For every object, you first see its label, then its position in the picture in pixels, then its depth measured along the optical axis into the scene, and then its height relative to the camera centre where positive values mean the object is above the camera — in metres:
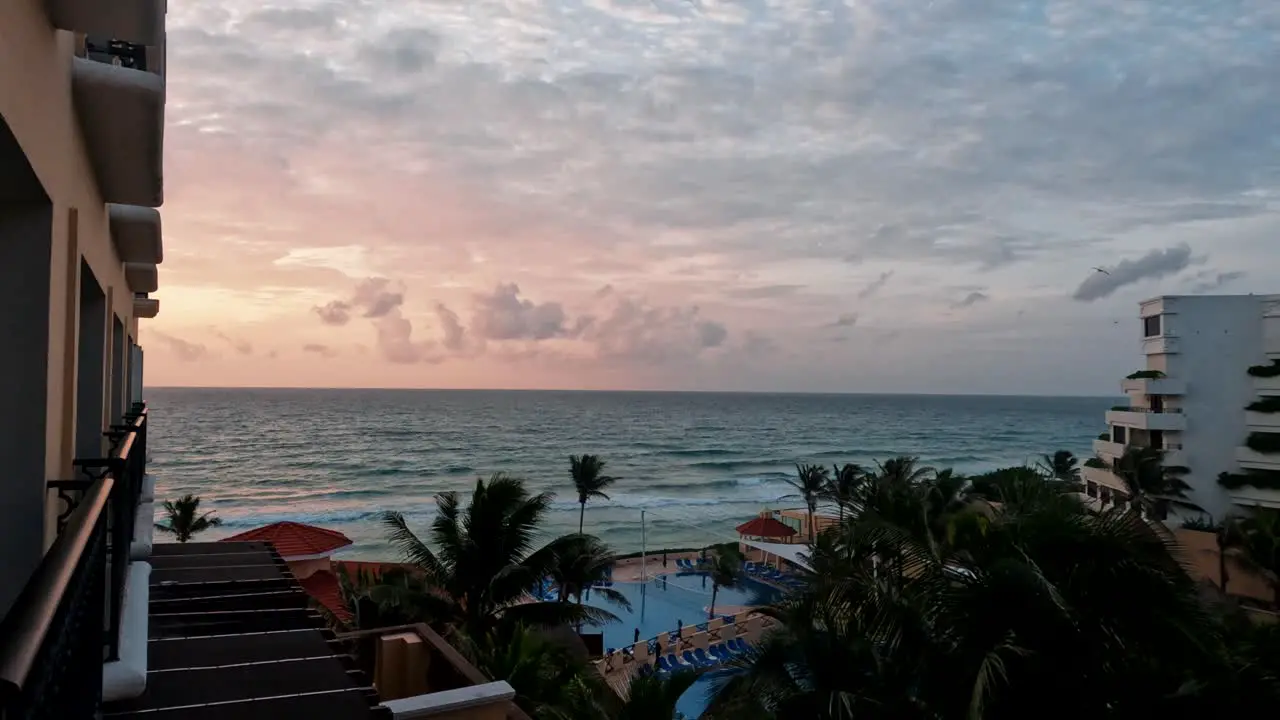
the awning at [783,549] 33.91 -6.31
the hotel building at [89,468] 2.07 -0.31
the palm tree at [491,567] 14.88 -3.06
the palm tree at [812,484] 42.84 -4.57
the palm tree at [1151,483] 31.19 -3.22
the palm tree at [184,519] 27.27 -4.10
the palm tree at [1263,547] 24.12 -4.29
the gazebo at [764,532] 39.38 -6.36
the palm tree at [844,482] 36.53 -3.92
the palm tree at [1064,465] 45.50 -4.12
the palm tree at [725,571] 35.50 -7.37
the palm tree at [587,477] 38.81 -3.84
